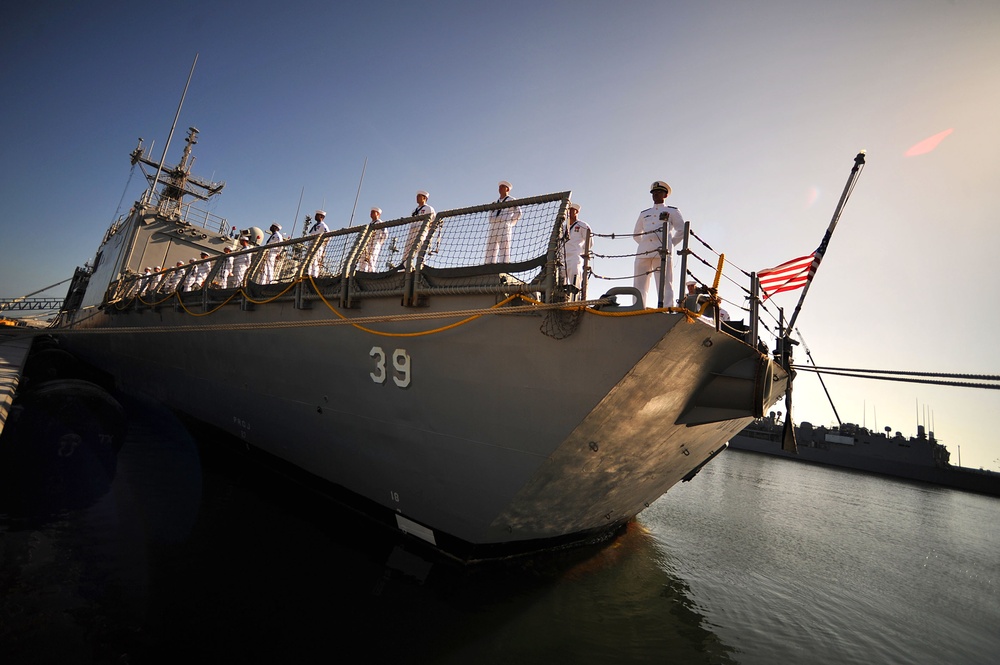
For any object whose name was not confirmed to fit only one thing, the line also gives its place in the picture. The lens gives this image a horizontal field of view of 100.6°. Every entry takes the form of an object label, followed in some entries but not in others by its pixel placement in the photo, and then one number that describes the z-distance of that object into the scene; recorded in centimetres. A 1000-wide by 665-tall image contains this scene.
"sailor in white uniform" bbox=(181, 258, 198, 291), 944
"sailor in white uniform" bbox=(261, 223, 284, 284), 763
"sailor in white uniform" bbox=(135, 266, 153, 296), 1133
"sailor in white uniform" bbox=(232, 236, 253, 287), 852
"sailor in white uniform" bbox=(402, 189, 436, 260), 544
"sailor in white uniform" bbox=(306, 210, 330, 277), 856
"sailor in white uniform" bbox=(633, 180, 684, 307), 412
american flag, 605
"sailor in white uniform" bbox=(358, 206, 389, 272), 612
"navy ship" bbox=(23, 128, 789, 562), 396
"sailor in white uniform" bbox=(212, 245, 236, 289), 847
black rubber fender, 640
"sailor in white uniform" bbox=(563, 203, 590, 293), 449
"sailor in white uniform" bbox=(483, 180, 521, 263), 474
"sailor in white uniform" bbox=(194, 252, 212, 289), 962
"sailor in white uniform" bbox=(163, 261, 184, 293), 1023
